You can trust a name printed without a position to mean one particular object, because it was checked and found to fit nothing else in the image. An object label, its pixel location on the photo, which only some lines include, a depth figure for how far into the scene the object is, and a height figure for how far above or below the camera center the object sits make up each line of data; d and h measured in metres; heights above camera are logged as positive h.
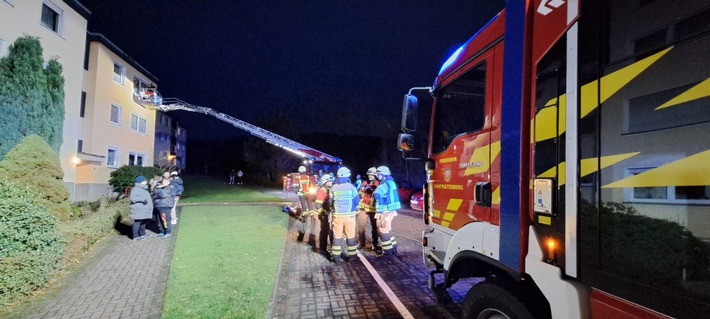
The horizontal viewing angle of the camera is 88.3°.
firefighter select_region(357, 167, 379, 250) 8.63 -0.77
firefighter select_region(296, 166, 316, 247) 9.89 -0.92
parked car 18.05 -1.00
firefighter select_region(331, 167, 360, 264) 7.09 -0.70
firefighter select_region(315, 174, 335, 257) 8.30 -0.68
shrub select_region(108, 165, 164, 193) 18.14 -0.32
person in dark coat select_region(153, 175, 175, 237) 9.39 -0.75
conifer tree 10.85 +2.28
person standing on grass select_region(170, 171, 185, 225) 11.98 -0.43
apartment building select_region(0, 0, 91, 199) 13.50 +5.26
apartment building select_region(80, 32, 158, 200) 18.92 +3.05
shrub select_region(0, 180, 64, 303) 4.84 -1.09
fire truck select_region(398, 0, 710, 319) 1.50 +0.13
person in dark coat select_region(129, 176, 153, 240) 8.92 -0.84
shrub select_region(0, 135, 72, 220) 9.68 -0.05
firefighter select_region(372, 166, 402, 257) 7.61 -0.61
